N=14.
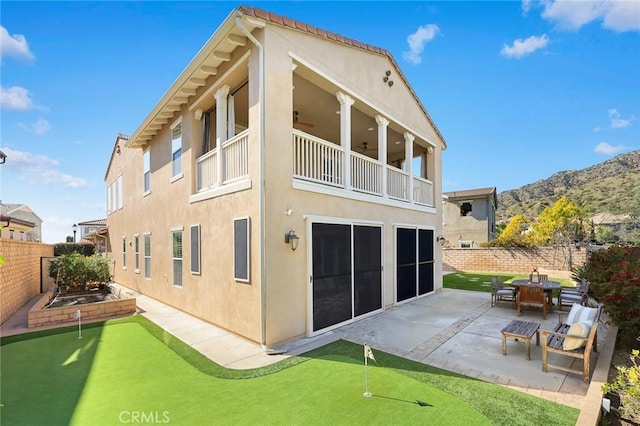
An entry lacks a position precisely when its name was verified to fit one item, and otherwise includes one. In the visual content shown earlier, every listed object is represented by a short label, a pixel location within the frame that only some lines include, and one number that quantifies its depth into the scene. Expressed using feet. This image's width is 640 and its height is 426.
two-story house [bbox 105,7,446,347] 22.30
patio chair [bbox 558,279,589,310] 31.04
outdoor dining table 30.55
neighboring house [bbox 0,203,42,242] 44.64
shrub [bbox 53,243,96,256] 82.89
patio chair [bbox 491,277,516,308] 34.19
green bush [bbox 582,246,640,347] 20.31
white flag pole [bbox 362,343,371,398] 14.71
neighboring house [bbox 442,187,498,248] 103.04
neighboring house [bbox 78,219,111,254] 68.90
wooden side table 19.05
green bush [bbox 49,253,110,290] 40.86
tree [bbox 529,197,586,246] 67.67
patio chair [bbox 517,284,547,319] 29.63
